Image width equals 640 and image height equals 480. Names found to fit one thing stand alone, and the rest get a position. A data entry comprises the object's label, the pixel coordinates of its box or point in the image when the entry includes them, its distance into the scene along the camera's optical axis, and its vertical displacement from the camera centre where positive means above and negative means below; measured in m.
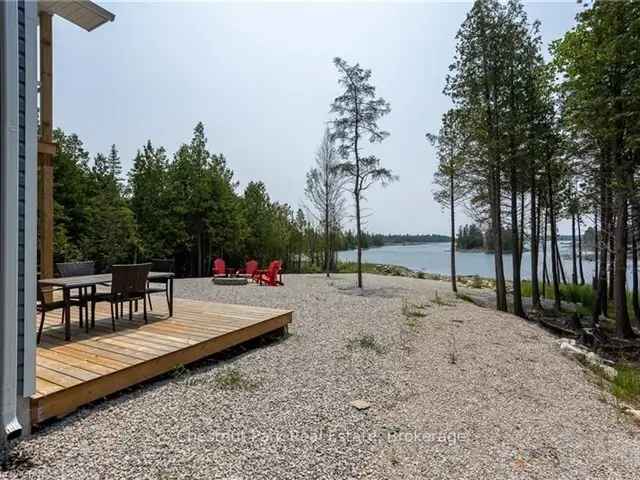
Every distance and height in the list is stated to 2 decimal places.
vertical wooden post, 4.66 +1.46
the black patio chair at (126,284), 3.58 -0.41
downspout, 1.89 +0.19
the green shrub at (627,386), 3.54 -1.64
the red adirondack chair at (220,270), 10.68 -0.76
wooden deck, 2.38 -0.95
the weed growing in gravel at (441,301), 8.07 -1.43
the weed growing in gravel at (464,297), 9.77 -1.61
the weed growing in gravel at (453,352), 4.00 -1.40
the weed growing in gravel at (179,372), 3.14 -1.19
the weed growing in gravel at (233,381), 2.98 -1.24
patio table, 3.27 -0.36
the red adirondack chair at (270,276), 10.20 -0.93
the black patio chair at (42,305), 3.33 -0.58
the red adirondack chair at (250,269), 11.01 -0.77
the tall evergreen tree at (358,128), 10.66 +3.79
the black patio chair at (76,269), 4.27 -0.28
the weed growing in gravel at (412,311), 6.02 -1.36
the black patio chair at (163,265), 5.00 -0.28
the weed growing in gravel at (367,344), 4.26 -1.29
